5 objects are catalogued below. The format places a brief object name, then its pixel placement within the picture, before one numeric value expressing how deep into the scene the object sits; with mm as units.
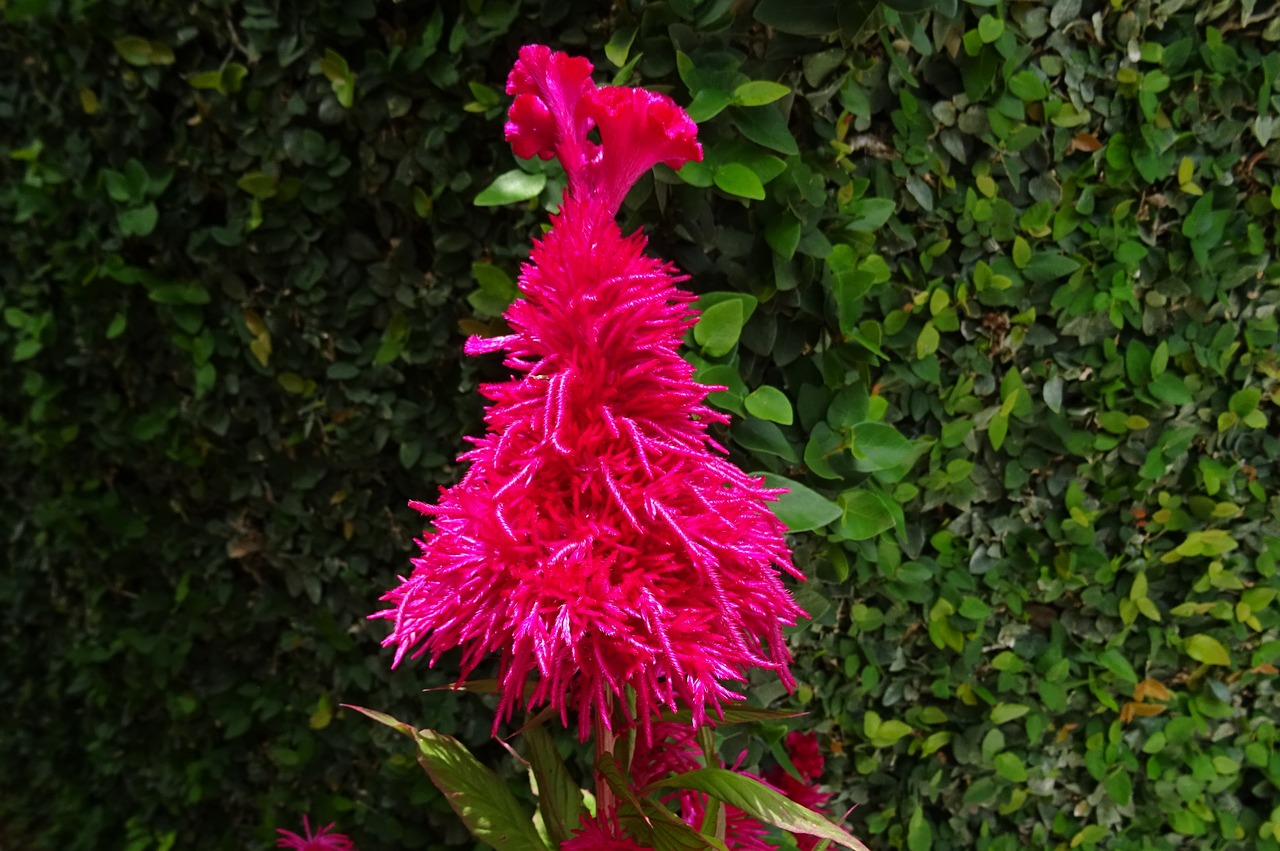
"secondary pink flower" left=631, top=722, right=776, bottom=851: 758
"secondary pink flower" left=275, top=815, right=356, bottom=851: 952
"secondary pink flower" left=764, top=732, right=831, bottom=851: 1022
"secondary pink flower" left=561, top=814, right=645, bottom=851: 657
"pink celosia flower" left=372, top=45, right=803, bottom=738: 564
